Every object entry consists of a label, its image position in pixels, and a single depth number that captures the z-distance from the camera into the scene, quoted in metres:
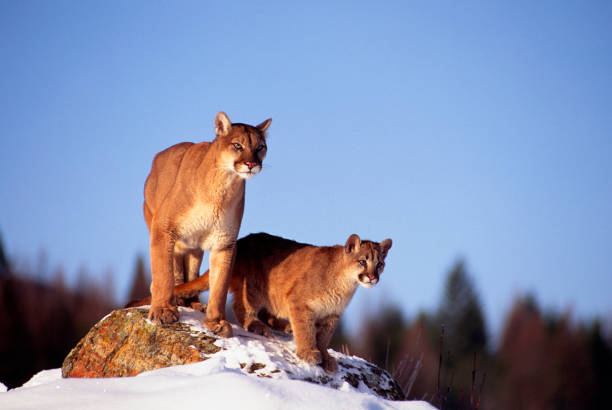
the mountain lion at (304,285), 16.73
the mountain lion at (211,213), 15.55
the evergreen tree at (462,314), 68.75
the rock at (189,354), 14.64
